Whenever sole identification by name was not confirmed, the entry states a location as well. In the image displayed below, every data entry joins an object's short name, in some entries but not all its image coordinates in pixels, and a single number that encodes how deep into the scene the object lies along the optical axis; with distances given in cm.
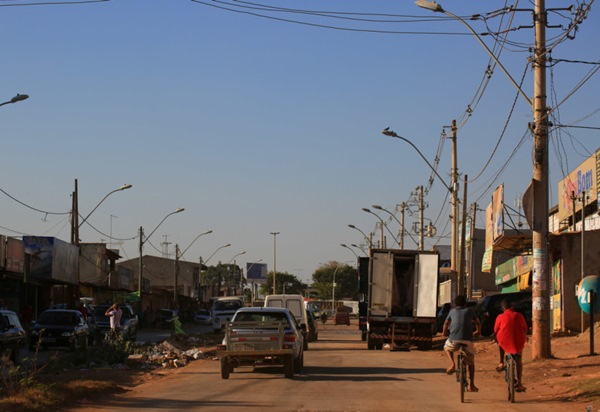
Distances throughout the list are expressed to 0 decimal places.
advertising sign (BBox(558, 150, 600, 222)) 3706
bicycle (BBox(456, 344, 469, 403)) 1483
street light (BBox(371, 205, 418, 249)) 6481
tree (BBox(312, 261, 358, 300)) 16462
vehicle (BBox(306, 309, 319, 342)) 4009
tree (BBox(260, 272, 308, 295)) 17312
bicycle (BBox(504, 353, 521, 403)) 1465
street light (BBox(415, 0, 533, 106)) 2086
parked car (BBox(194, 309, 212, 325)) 8462
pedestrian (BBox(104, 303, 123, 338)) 3498
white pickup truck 1973
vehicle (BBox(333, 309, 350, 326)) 8006
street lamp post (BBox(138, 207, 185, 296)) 6141
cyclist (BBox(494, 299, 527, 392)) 1492
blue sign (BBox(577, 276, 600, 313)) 2425
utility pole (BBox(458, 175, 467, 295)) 3528
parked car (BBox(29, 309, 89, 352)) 3133
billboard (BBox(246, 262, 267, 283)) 17362
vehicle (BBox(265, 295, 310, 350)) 3709
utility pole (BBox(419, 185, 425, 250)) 5288
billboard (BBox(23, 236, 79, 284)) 4831
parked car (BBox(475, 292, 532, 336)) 3384
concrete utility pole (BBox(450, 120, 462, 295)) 3716
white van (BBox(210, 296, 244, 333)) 4969
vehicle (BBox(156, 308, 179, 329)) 7194
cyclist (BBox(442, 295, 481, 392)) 1533
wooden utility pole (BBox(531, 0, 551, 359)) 2088
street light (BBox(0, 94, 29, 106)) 2889
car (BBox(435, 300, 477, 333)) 4056
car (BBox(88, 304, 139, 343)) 3684
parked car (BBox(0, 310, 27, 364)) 2223
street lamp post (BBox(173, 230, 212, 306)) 7363
